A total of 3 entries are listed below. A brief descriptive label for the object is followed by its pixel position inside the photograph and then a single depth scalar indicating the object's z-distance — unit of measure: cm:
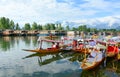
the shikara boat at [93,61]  958
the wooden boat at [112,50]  1289
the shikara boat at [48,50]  1523
